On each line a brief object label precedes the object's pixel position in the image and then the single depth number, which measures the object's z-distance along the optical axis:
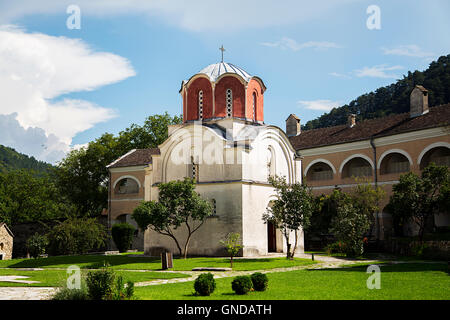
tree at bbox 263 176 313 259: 22.23
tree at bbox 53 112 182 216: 44.34
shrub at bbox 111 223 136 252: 32.41
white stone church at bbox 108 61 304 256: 23.72
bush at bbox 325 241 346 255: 24.77
